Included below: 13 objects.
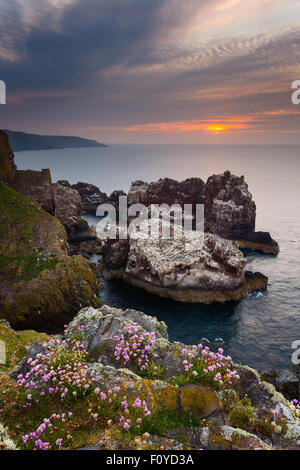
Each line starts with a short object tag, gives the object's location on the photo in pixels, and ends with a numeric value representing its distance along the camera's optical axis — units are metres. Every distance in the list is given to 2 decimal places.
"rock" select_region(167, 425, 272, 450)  7.02
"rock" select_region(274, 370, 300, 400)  24.74
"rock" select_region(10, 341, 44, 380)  11.41
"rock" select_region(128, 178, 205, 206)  110.62
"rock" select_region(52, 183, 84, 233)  92.19
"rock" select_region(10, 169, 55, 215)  72.74
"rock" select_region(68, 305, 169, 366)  11.99
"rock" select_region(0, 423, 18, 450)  6.72
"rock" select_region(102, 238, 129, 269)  61.53
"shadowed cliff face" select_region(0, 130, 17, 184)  66.81
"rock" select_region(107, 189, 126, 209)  142.25
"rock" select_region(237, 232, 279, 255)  78.15
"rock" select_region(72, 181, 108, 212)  145.91
